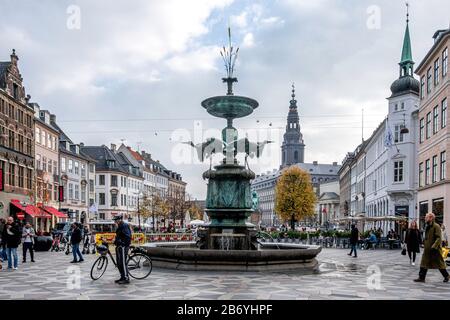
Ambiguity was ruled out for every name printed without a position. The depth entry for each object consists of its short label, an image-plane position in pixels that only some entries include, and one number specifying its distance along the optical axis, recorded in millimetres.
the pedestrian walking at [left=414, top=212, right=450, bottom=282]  13828
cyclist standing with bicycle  13328
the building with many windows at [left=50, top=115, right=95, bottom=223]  63666
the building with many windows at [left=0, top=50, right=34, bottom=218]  44656
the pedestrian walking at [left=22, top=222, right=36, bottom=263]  20484
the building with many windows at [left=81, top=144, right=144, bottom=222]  85375
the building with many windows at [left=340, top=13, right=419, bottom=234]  50953
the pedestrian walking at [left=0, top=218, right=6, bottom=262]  20748
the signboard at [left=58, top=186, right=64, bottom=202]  52744
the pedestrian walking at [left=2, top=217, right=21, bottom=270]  17672
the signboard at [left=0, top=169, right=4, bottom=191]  42591
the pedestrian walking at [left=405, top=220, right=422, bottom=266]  20484
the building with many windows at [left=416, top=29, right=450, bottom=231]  34875
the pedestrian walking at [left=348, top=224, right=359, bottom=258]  26453
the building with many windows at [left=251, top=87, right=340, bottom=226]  188500
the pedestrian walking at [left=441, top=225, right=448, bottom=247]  23512
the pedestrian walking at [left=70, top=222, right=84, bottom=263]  20234
